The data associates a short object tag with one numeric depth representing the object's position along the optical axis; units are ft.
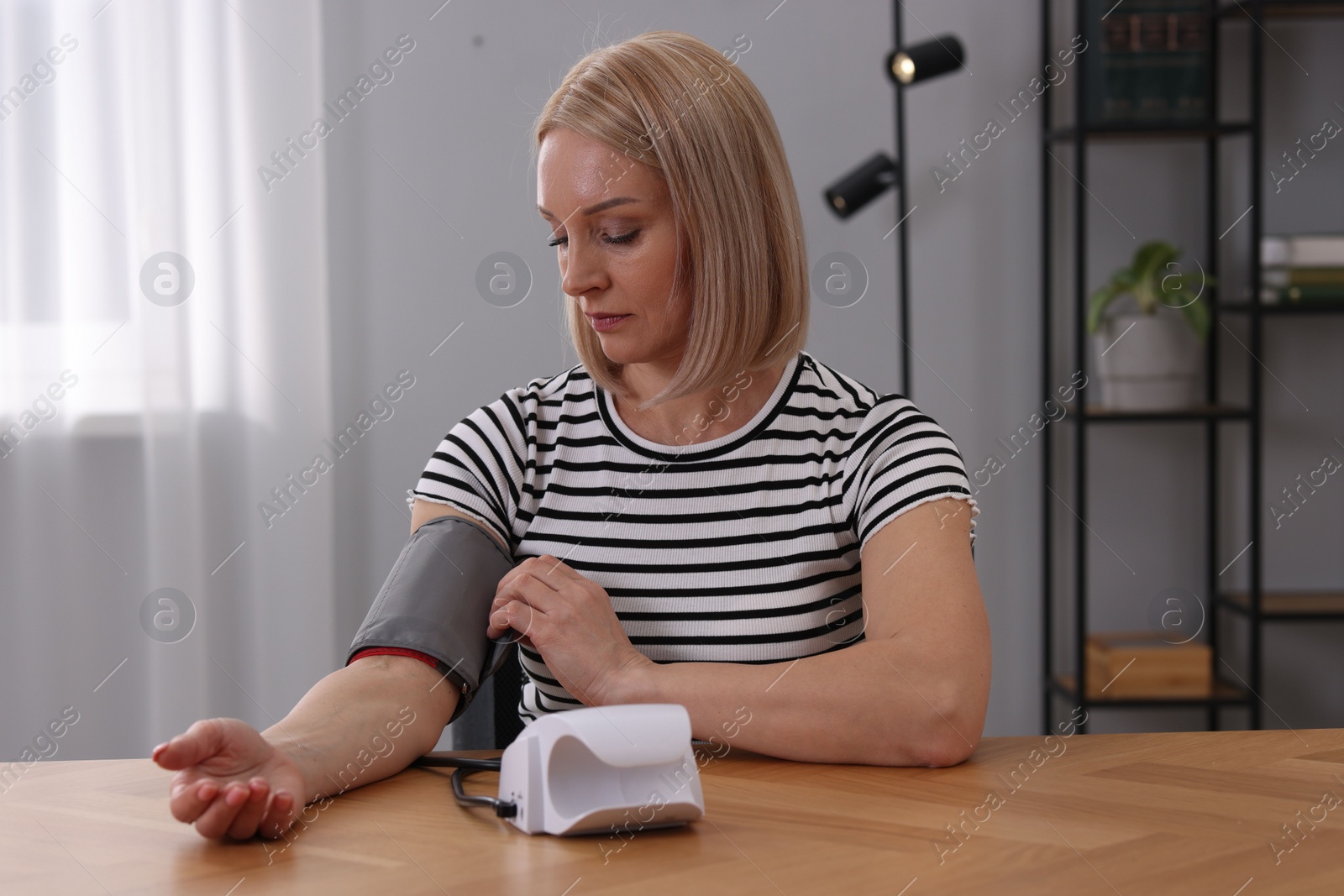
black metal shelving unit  7.80
